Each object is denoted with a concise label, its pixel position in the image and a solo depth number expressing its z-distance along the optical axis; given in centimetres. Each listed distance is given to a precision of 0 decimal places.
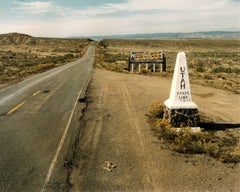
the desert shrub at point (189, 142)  952
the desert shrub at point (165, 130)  1068
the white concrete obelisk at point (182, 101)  1114
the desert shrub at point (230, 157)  876
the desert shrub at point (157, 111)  1338
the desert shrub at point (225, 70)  3594
